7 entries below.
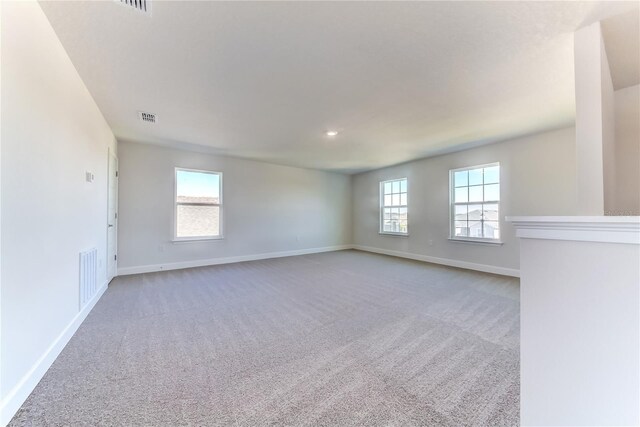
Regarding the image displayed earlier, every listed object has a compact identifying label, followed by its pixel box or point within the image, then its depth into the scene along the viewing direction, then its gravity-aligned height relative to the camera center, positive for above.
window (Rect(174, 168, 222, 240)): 4.96 +0.24
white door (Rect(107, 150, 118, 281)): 3.68 -0.05
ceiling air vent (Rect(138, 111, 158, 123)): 3.20 +1.31
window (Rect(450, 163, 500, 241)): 4.53 +0.27
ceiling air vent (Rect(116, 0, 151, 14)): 1.53 +1.32
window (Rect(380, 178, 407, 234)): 6.32 +0.27
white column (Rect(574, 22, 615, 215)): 1.75 +0.69
